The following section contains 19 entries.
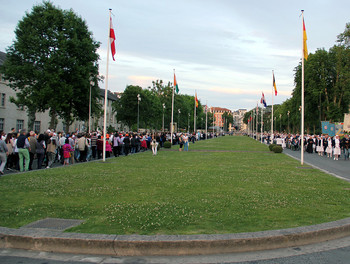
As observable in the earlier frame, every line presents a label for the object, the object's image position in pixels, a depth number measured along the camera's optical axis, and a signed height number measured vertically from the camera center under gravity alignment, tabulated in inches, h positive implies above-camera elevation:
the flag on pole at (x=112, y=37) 855.1 +229.5
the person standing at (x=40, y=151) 675.4 -49.8
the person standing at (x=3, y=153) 540.7 -44.6
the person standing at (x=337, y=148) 1075.3 -56.2
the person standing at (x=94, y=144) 997.1 -50.4
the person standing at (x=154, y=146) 1095.0 -59.8
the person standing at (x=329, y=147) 1194.0 -61.3
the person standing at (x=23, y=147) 609.6 -39.3
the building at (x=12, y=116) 1884.8 +60.5
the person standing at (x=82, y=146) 859.2 -49.1
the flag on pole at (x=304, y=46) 808.9 +203.3
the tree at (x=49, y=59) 1422.2 +290.7
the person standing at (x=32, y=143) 681.6 -34.5
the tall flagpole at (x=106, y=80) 860.1 +121.8
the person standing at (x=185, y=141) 1359.5 -51.6
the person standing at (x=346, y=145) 1071.3 -46.0
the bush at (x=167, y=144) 1533.0 -72.9
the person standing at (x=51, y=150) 725.3 -51.5
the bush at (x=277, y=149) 1330.0 -76.6
